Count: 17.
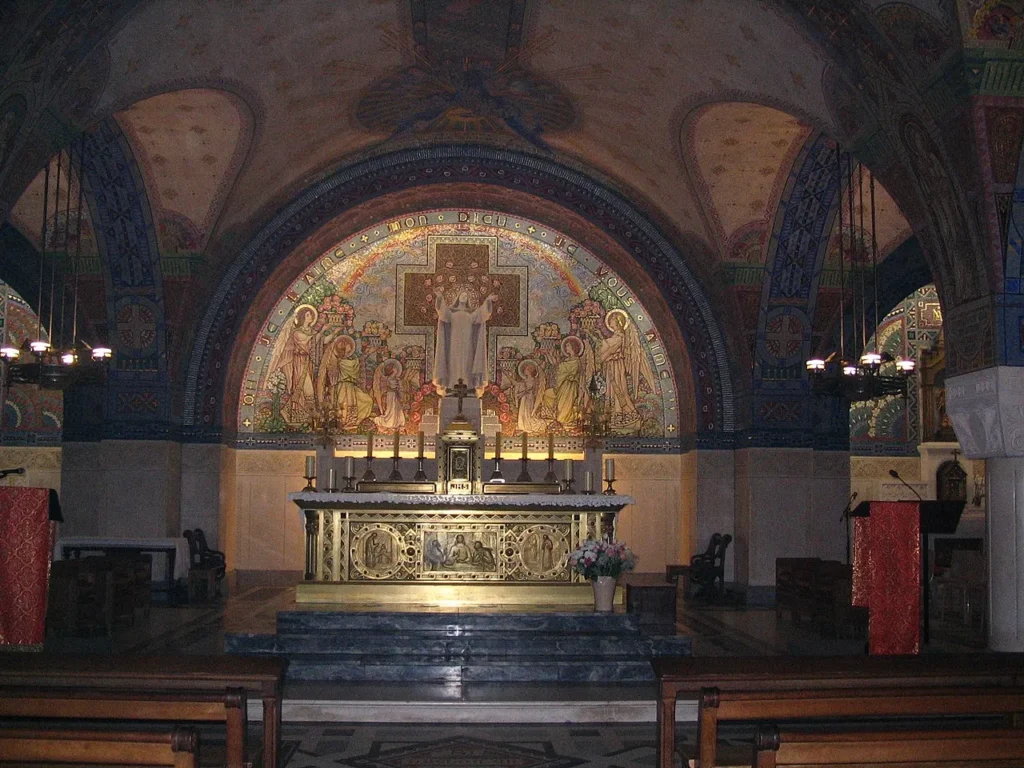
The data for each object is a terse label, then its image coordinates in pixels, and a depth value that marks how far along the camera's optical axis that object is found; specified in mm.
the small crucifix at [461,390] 13523
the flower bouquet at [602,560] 11461
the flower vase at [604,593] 11508
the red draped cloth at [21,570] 9883
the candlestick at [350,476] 13102
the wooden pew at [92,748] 4797
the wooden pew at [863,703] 5402
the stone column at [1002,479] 9422
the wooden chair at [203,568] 15633
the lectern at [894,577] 10195
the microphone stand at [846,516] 14916
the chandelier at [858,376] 12789
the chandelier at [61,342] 12898
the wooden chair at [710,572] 16156
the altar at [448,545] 12445
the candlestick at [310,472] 12898
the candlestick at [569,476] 13578
